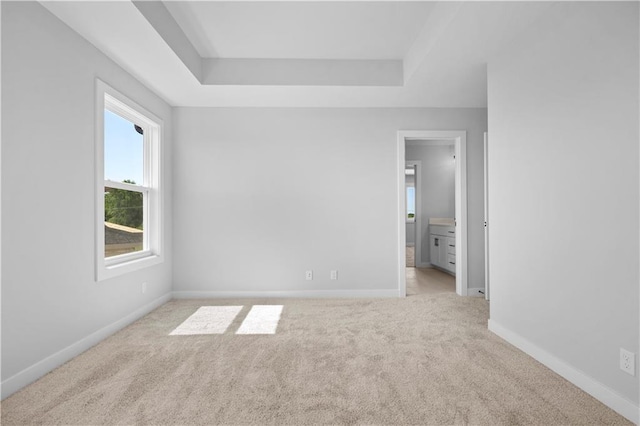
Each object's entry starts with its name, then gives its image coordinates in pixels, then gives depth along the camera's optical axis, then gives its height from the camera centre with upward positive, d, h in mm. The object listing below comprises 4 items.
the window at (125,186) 2654 +286
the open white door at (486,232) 3863 -215
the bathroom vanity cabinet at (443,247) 5554 -604
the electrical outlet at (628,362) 1607 -759
